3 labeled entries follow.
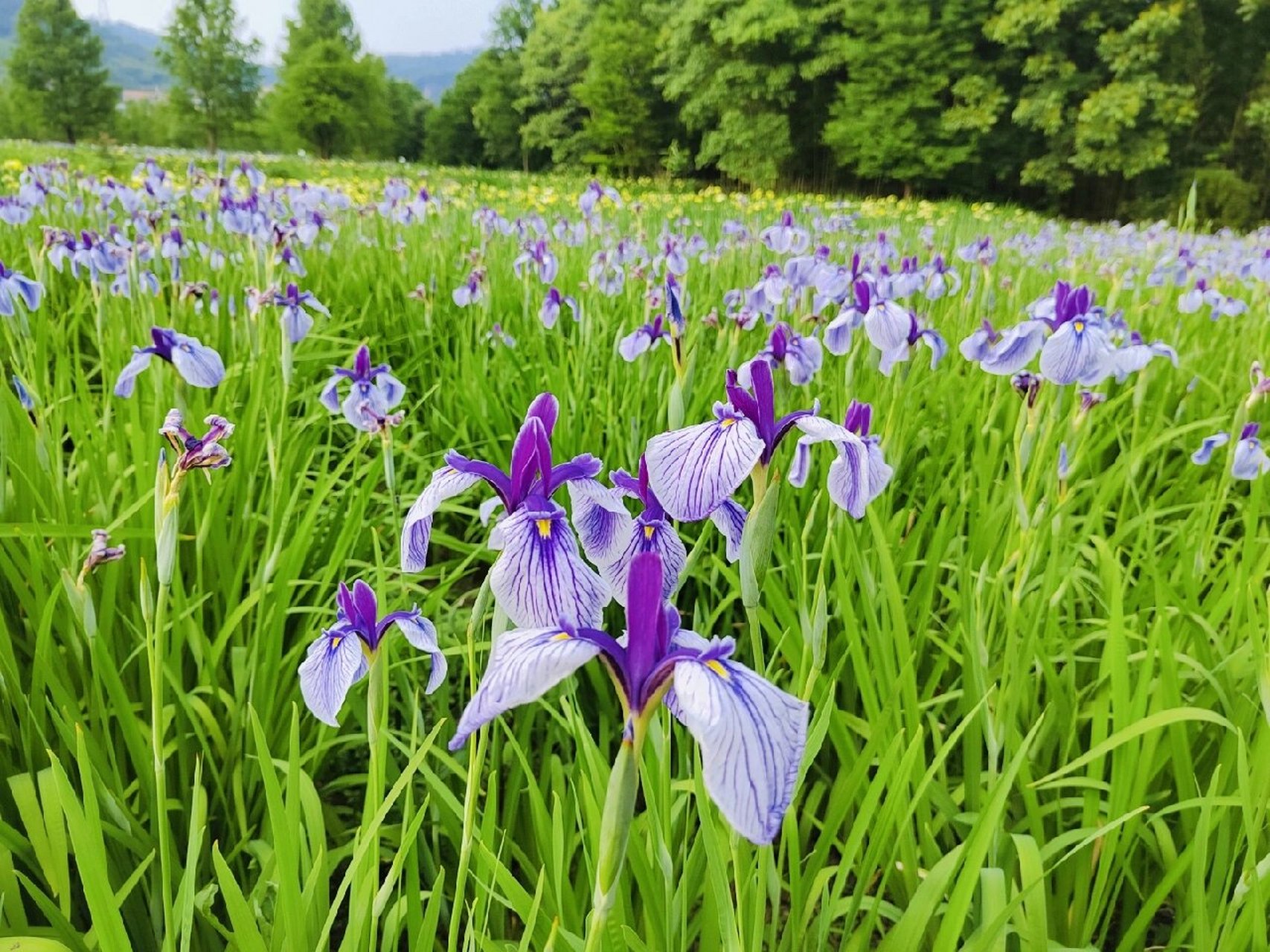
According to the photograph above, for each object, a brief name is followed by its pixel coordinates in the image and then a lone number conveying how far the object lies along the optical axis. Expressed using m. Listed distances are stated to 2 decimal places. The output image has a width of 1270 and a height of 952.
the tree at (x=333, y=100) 46.53
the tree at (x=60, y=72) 53.91
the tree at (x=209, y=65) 49.12
